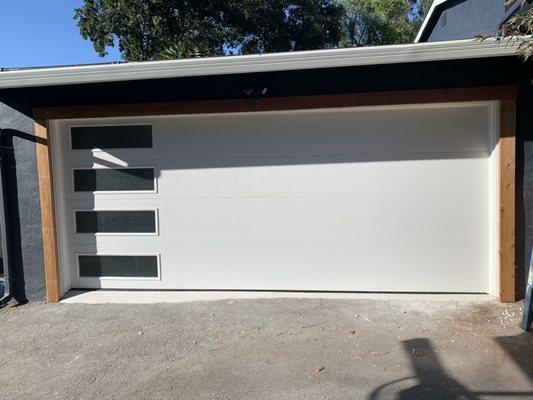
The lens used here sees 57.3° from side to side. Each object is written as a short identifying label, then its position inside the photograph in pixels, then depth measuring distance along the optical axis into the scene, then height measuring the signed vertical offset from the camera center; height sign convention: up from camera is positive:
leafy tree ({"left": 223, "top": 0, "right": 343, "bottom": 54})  17.38 +5.63
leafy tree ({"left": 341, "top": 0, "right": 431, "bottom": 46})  24.30 +7.83
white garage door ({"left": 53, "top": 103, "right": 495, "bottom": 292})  5.48 -0.27
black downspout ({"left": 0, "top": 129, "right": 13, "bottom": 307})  5.75 -0.60
